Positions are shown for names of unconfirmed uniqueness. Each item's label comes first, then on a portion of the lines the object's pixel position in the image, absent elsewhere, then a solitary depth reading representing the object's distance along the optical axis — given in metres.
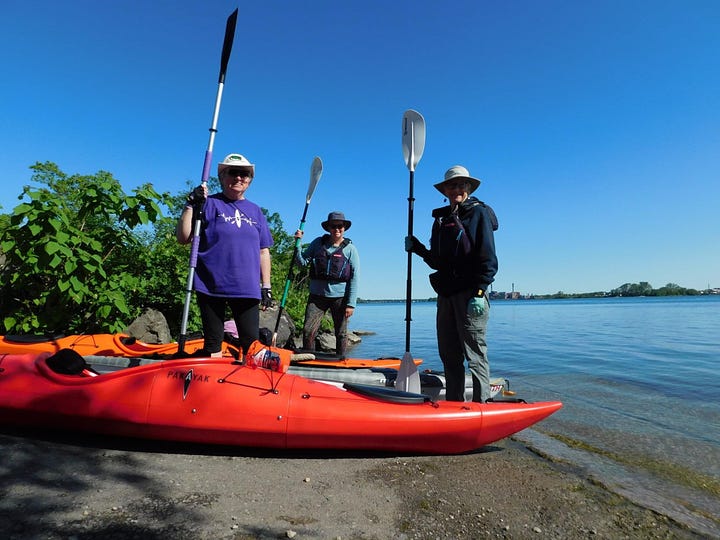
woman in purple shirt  3.49
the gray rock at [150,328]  7.22
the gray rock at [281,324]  10.22
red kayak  2.91
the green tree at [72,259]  5.48
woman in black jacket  3.72
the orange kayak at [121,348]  4.89
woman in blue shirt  5.74
